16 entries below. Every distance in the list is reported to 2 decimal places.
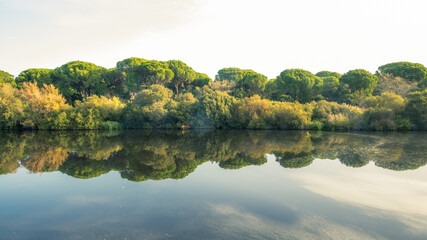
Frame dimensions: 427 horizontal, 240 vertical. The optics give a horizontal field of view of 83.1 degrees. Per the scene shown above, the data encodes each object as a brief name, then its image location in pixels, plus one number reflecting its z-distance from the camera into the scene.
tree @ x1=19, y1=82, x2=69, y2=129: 30.56
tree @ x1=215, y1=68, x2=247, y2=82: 51.09
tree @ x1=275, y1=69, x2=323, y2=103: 43.28
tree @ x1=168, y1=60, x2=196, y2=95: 47.28
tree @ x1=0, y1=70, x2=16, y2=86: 45.55
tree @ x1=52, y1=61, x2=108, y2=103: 44.47
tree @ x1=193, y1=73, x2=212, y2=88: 50.25
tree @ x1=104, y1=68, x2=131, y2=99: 46.53
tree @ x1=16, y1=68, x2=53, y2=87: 45.25
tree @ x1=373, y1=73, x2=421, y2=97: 35.03
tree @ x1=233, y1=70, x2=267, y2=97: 43.36
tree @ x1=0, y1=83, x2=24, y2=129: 30.20
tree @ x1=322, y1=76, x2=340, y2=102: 42.59
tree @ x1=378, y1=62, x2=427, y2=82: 40.91
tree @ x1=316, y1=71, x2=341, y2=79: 58.97
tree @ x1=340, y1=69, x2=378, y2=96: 40.53
